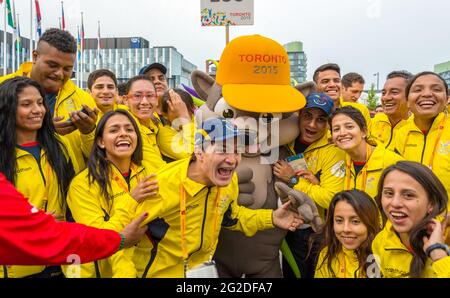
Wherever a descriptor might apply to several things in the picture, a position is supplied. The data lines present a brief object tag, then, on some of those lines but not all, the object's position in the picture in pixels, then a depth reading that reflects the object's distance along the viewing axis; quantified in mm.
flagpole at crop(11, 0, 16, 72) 22025
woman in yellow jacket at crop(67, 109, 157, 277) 2686
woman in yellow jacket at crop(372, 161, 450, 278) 2328
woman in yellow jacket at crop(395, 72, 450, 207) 3486
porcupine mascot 3490
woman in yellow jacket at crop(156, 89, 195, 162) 3822
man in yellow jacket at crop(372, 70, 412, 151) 4758
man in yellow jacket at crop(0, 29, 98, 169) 3236
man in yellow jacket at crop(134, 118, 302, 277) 2740
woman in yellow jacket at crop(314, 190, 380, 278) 2855
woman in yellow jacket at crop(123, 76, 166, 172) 3928
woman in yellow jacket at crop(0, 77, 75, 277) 2674
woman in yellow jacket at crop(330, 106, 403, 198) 3262
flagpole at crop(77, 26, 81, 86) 28981
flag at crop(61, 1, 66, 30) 25719
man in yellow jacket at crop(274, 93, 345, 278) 3438
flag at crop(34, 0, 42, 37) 22641
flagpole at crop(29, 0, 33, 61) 22875
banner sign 5133
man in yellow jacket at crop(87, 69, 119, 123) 4418
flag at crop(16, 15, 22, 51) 23211
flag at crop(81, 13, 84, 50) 27775
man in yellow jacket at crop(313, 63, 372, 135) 5035
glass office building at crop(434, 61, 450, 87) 50544
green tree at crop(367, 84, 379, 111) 24256
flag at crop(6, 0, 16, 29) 21439
